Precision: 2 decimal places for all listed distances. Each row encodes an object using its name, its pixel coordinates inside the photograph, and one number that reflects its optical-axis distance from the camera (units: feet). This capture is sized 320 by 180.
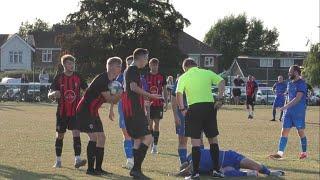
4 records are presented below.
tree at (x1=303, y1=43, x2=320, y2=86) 224.12
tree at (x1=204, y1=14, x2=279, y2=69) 401.70
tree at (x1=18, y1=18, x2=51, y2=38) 459.32
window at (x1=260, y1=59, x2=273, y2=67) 350.02
